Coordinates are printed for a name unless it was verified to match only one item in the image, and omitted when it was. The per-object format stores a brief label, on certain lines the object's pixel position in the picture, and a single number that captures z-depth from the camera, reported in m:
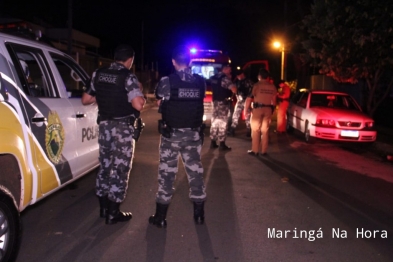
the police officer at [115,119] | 5.19
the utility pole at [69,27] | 16.12
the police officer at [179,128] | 5.25
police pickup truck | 4.11
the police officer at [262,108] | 9.76
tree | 11.95
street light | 23.81
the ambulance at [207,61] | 20.09
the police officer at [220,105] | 10.54
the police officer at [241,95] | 12.80
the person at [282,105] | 14.15
